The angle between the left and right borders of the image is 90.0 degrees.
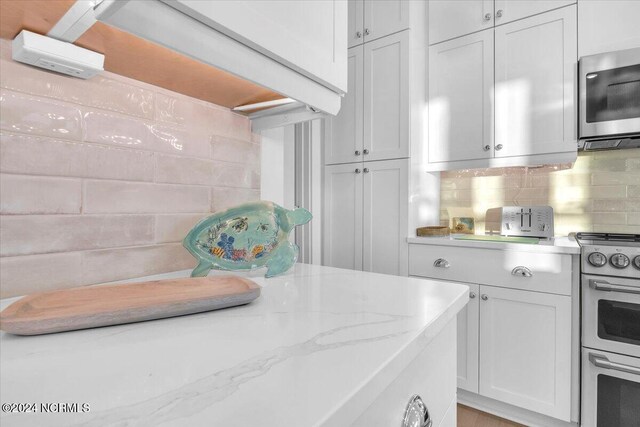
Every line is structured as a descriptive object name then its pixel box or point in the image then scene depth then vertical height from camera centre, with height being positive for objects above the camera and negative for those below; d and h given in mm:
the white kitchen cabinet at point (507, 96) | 1778 +702
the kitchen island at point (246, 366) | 279 -172
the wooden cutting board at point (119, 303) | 436 -145
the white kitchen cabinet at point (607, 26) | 1633 +969
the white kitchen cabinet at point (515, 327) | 1587 -622
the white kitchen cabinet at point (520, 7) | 1795 +1183
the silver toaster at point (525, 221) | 1989 -64
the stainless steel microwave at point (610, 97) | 1575 +577
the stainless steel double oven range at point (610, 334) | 1416 -563
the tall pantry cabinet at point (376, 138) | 2105 +515
